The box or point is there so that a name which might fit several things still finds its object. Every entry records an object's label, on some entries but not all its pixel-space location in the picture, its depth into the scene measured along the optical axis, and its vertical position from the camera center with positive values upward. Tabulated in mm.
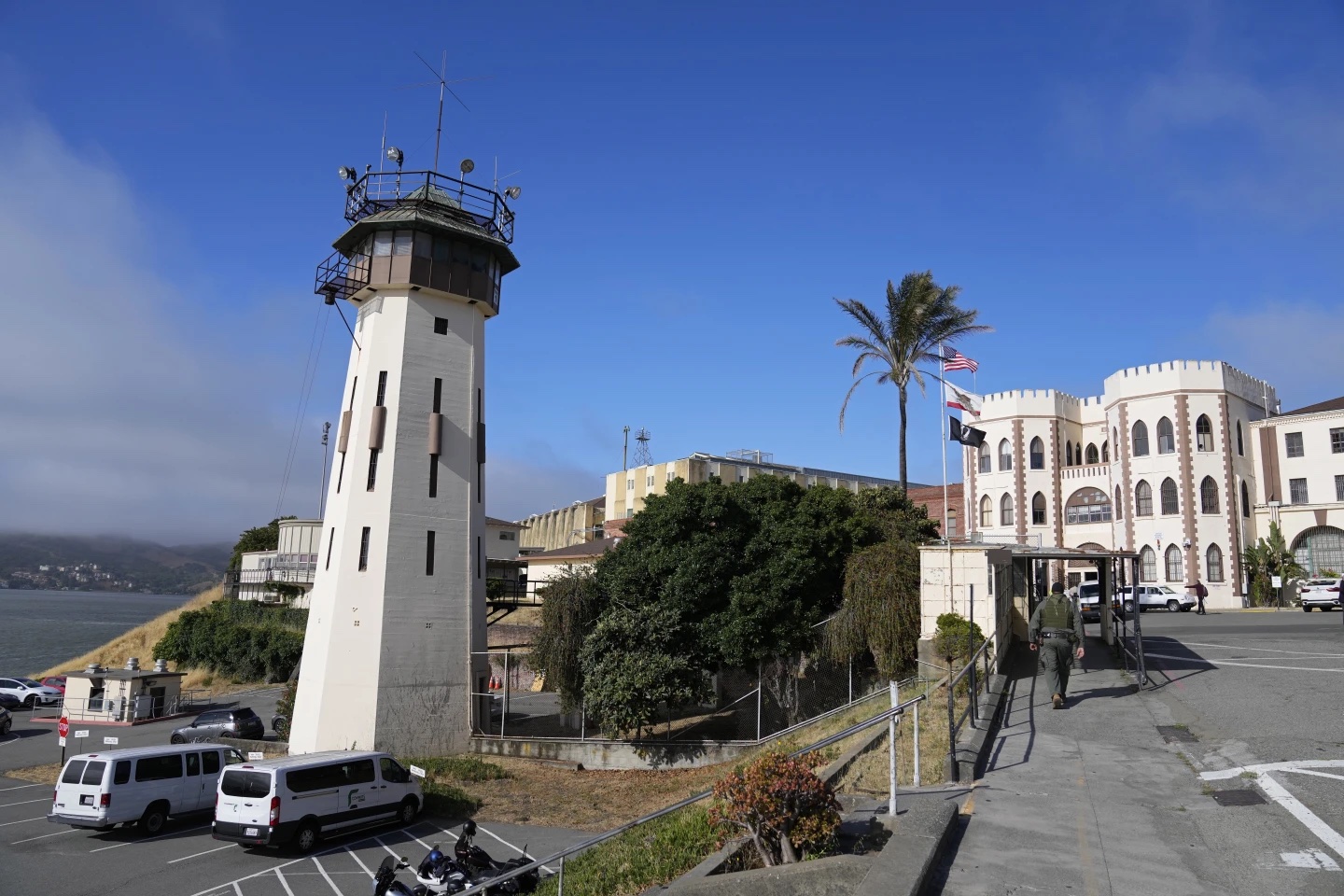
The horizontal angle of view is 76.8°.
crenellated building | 50219 +7693
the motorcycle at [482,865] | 13250 -4600
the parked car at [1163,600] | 45625 -384
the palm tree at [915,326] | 37344 +11416
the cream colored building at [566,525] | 101250 +6174
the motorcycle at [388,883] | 12383 -4589
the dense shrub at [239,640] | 51094 -4711
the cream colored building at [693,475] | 92938 +11831
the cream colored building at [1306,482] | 49969 +6981
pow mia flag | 26766 +4807
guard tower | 26297 +2511
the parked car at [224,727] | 31484 -6046
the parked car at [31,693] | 44156 -6985
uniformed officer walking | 14867 -806
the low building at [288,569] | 52781 -203
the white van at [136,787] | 19656 -5398
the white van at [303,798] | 18000 -5105
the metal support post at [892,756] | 8724 -1755
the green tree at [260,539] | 77438 +2345
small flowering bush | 7559 -2045
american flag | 29688 +7788
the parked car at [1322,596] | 38656 +49
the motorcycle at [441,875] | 12602 -4556
